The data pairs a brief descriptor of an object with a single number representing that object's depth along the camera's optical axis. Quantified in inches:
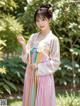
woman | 169.0
